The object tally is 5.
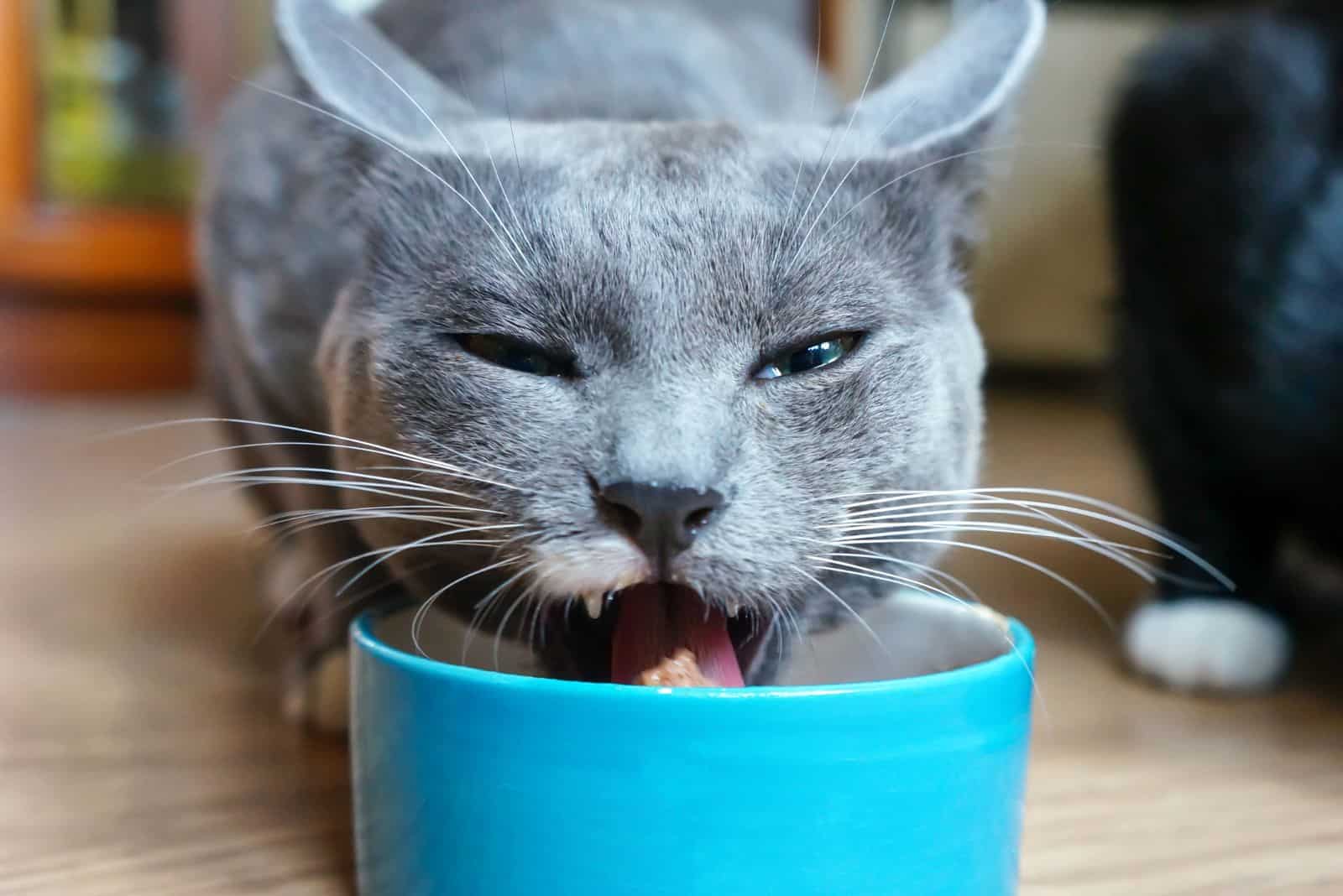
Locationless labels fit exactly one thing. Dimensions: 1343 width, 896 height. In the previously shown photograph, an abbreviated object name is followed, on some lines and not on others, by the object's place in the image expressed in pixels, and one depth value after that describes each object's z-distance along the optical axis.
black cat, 0.54
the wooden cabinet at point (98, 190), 1.28
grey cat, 0.39
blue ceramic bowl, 0.38
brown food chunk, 0.40
